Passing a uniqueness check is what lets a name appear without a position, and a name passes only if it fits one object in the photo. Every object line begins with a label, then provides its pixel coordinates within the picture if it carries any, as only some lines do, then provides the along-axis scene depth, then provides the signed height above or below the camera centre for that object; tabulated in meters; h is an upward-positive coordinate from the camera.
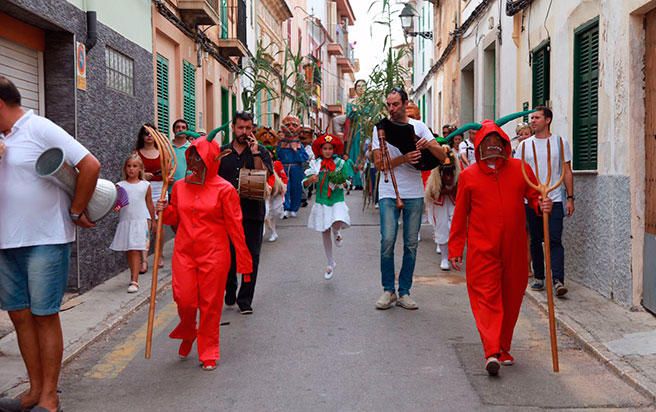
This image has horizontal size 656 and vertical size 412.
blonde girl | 9.04 -0.29
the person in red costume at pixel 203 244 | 5.87 -0.39
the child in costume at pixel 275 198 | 7.92 -0.12
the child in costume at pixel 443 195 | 10.95 -0.09
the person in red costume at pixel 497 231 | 5.80 -0.30
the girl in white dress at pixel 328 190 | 9.55 -0.01
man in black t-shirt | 7.64 +0.19
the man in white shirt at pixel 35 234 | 4.53 -0.23
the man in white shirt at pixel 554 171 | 8.30 +0.16
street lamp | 20.08 +4.12
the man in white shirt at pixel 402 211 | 7.73 -0.22
